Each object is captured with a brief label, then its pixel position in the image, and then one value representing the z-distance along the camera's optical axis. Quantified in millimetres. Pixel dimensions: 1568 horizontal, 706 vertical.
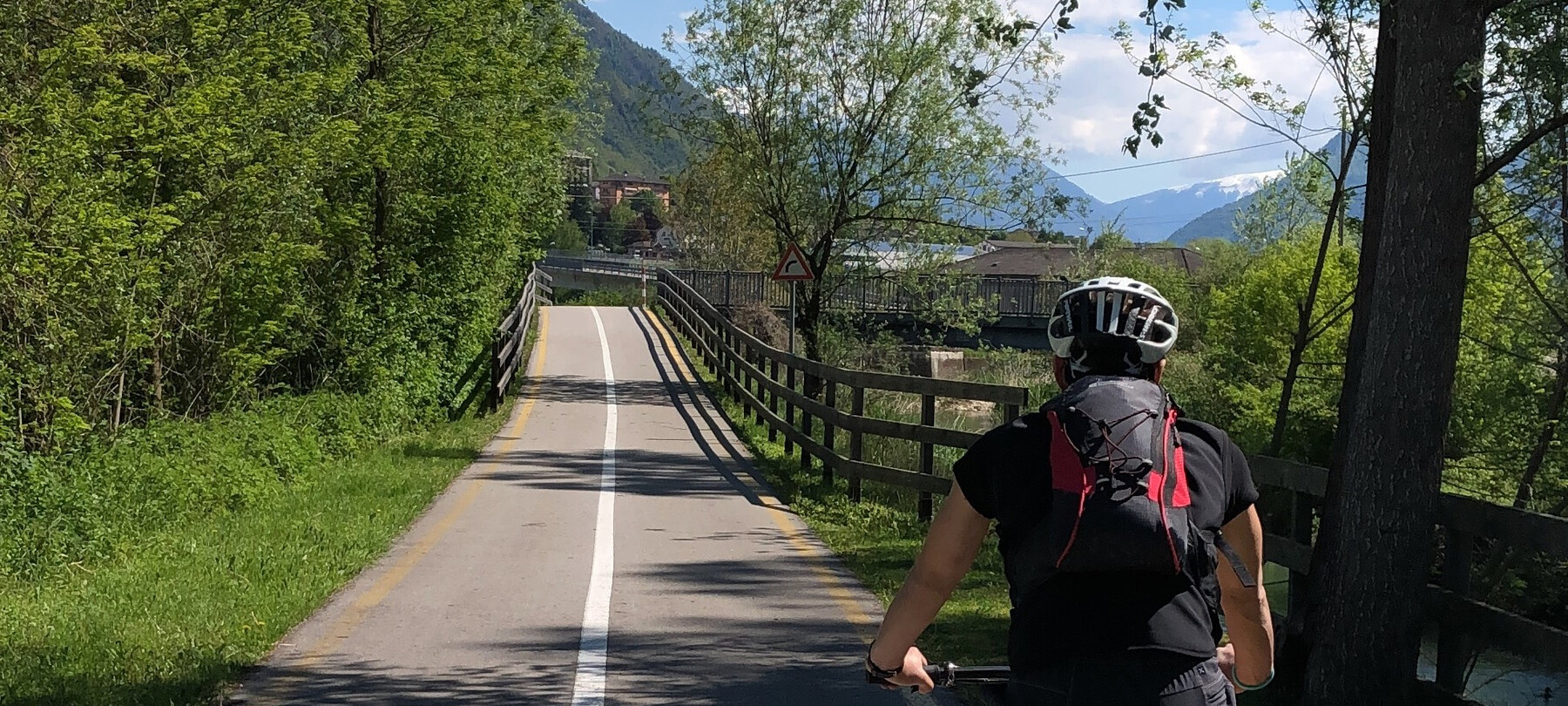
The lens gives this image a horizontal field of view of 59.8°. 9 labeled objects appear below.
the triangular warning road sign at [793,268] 20188
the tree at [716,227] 58156
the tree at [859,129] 25750
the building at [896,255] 26859
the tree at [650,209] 84569
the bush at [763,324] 37531
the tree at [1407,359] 5645
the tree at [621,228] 162125
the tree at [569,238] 107062
